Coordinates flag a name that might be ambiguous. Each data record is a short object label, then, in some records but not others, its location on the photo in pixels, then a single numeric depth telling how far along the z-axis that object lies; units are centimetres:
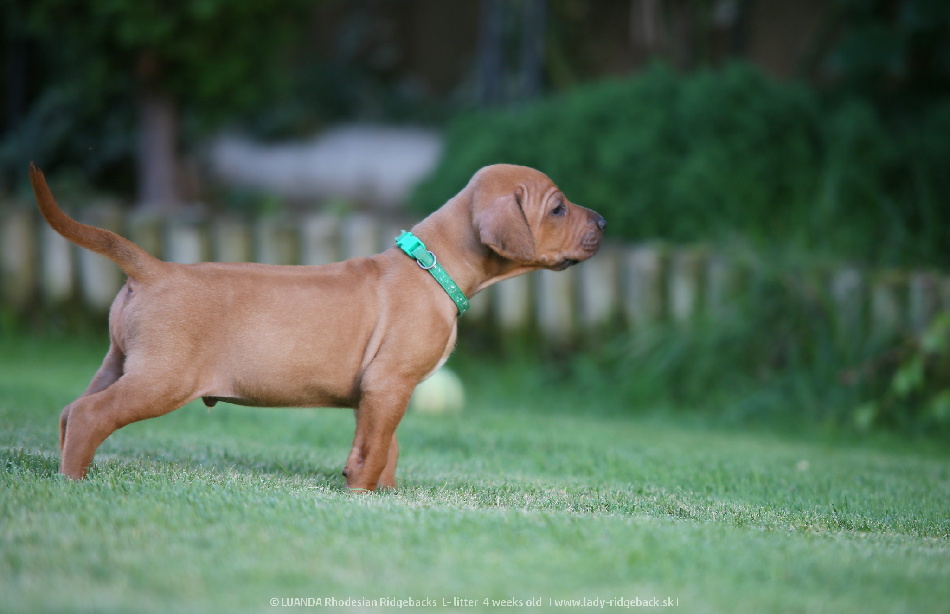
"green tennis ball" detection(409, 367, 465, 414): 631
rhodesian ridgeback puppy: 331
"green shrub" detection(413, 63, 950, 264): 728
